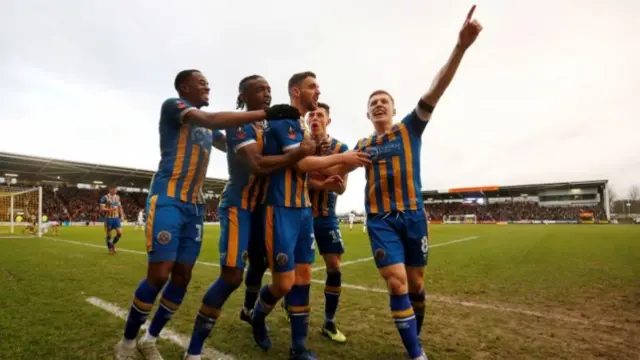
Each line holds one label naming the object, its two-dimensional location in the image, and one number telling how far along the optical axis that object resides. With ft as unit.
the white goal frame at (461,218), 215.31
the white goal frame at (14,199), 66.34
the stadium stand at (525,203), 222.07
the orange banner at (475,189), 230.68
